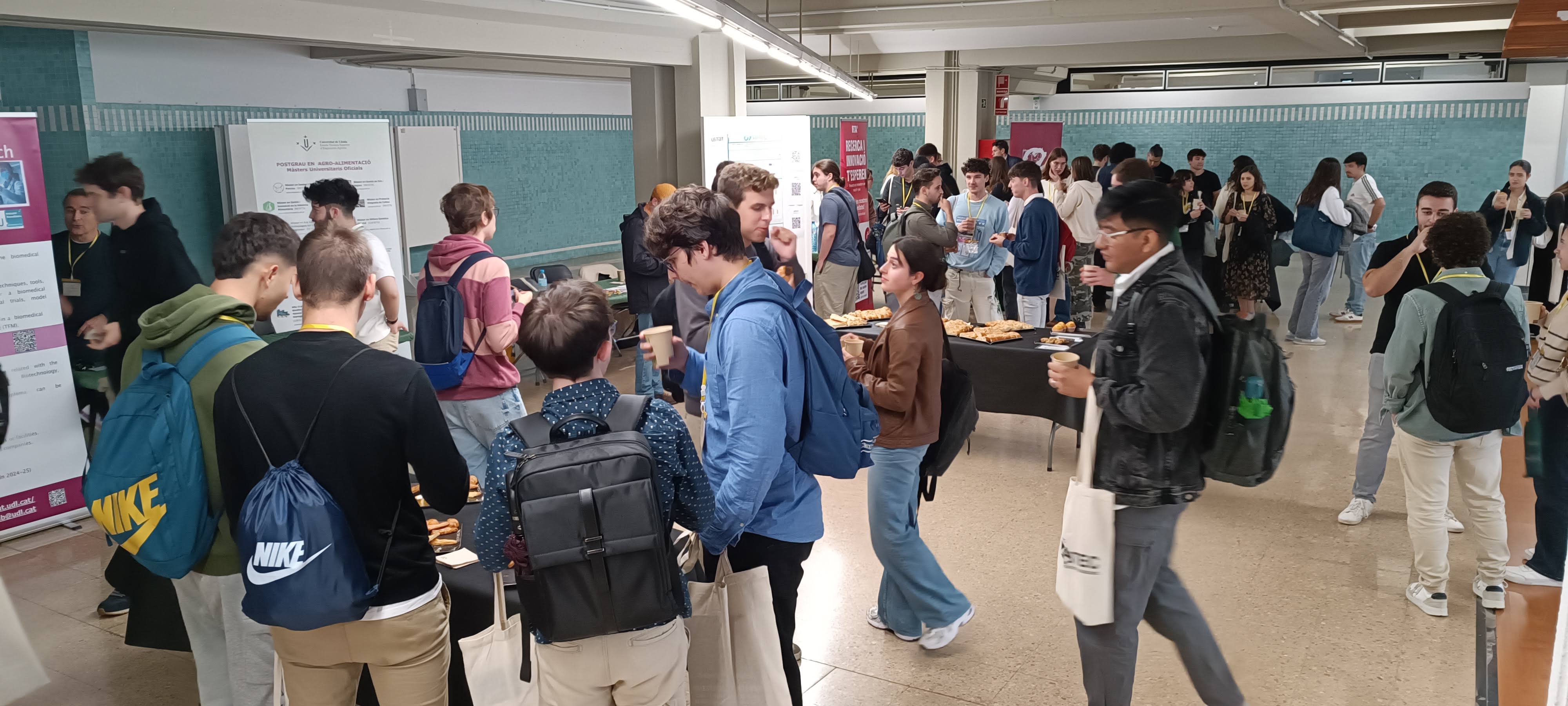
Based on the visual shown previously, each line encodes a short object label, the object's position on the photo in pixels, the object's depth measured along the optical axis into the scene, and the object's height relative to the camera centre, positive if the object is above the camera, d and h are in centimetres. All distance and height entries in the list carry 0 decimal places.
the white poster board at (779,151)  827 +50
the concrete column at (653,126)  848 +72
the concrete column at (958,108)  1384 +138
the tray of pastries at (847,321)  662 -76
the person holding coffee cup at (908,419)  365 -78
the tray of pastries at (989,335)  611 -80
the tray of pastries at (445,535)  320 -106
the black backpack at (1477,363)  380 -62
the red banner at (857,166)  1181 +50
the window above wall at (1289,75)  1394 +198
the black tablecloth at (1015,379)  591 -105
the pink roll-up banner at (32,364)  504 -79
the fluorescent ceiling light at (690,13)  484 +99
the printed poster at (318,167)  716 +34
